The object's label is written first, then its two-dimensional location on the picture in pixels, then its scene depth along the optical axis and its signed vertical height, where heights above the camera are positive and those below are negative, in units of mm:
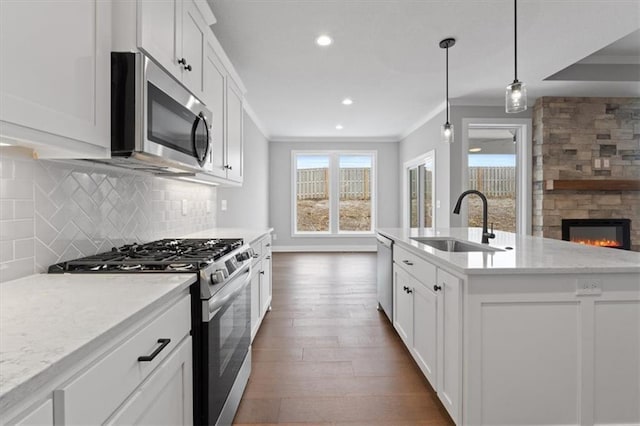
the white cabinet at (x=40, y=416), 561 -356
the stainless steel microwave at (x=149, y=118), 1249 +409
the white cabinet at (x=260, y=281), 2549 -584
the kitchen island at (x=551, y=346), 1454 -577
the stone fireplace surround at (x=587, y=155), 4727 +874
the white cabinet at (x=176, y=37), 1341 +851
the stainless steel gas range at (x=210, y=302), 1289 -385
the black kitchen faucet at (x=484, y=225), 2361 -74
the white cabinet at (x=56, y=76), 828 +402
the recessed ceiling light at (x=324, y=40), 2942 +1582
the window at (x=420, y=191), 6027 +483
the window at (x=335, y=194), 7871 +493
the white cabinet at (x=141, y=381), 678 -422
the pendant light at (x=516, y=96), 2293 +834
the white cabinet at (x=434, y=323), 1530 -614
